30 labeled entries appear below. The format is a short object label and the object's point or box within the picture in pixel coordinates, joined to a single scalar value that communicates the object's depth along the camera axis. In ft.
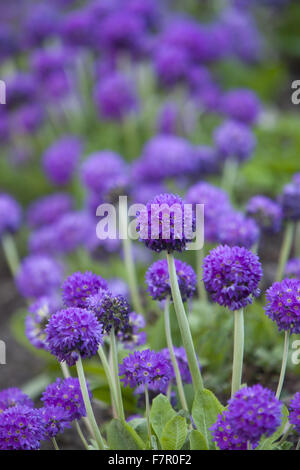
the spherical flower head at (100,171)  5.72
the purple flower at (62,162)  7.82
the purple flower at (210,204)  5.01
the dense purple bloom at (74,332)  3.71
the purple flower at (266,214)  4.88
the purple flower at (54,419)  3.86
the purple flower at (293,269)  4.71
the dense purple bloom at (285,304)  3.79
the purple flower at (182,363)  4.29
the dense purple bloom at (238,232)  4.63
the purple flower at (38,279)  5.37
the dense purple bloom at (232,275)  3.77
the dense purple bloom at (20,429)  3.78
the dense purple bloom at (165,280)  4.04
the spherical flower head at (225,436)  3.65
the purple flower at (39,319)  4.30
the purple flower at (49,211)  6.73
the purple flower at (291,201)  4.80
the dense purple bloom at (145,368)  3.89
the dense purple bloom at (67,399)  3.91
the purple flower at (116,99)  7.84
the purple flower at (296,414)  3.76
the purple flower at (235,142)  5.92
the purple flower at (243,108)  7.21
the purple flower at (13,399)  4.08
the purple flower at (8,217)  5.86
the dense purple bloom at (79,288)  3.95
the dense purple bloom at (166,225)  3.73
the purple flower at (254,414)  3.55
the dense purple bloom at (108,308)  3.86
